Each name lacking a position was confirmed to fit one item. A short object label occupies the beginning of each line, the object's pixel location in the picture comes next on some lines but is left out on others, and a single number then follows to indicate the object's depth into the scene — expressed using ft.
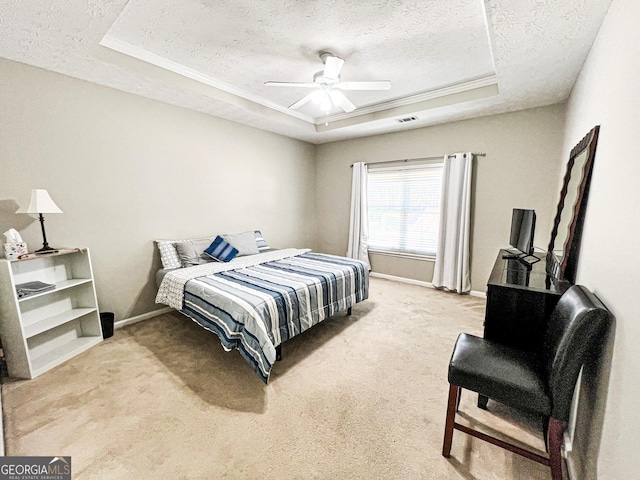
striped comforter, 6.55
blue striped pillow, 11.19
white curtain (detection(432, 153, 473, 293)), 12.32
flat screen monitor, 8.15
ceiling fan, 7.62
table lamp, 7.16
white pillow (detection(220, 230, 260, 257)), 12.19
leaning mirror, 5.52
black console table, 5.32
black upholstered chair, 3.67
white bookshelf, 6.73
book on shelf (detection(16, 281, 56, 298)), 6.92
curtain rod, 12.00
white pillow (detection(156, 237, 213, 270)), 10.36
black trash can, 8.92
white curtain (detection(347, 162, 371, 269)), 15.57
